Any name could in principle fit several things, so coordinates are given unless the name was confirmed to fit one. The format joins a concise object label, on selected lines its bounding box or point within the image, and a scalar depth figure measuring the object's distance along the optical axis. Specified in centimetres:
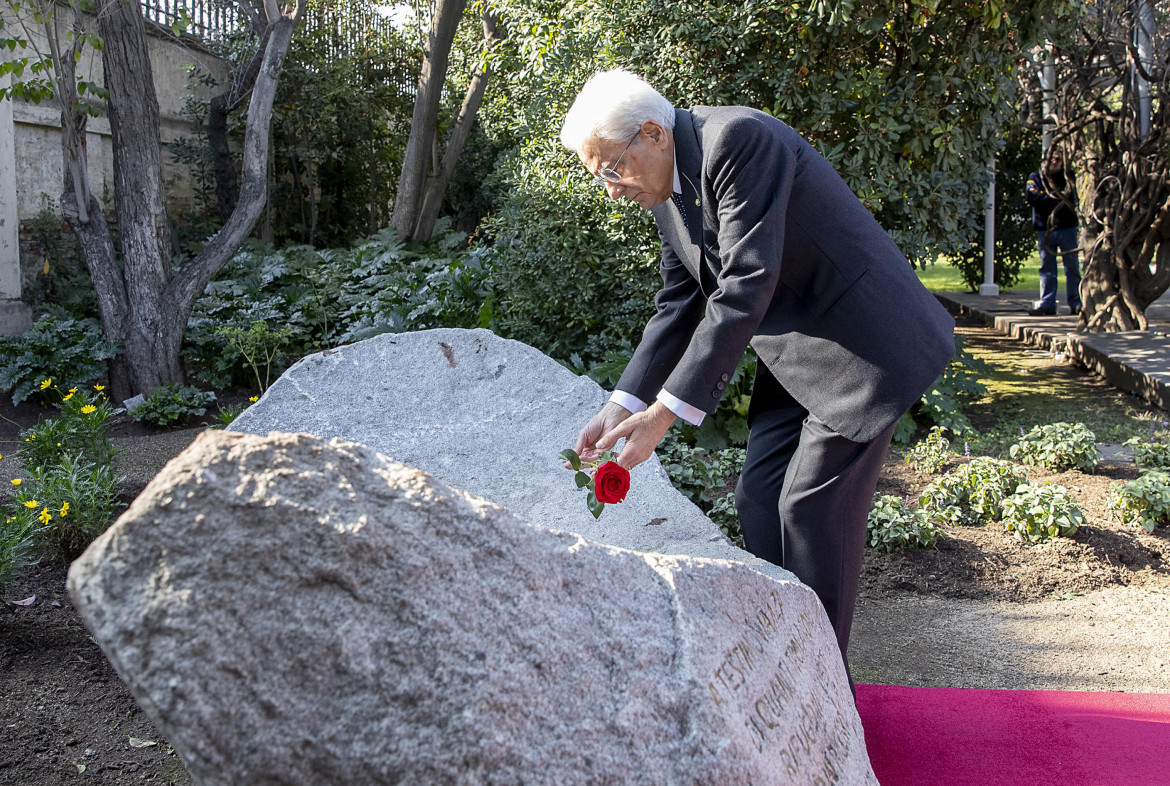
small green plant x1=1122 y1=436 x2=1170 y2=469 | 457
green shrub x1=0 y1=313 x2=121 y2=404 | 659
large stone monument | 122
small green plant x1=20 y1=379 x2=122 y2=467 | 387
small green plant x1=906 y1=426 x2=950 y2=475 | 479
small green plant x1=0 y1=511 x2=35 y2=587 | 296
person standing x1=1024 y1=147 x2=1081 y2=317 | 902
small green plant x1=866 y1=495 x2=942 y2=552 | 382
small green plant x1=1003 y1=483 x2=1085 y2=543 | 377
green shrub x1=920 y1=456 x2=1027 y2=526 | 411
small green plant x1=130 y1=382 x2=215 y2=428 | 620
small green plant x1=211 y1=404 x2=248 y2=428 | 504
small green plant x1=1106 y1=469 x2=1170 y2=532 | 390
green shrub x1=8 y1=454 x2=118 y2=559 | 336
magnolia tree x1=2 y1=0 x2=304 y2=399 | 642
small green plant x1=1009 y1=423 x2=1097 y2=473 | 461
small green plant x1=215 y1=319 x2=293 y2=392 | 645
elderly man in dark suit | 208
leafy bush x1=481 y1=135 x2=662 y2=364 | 548
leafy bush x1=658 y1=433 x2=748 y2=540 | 404
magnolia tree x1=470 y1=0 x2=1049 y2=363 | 508
